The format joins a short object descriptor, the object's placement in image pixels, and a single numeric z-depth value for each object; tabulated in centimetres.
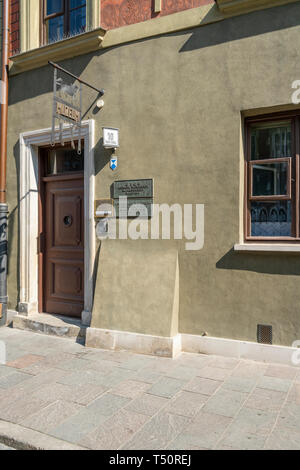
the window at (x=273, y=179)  489
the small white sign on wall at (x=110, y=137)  567
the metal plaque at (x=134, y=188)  557
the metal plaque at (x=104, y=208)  588
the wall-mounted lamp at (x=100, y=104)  596
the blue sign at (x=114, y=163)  584
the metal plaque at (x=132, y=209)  558
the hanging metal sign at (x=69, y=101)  537
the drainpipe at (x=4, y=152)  692
